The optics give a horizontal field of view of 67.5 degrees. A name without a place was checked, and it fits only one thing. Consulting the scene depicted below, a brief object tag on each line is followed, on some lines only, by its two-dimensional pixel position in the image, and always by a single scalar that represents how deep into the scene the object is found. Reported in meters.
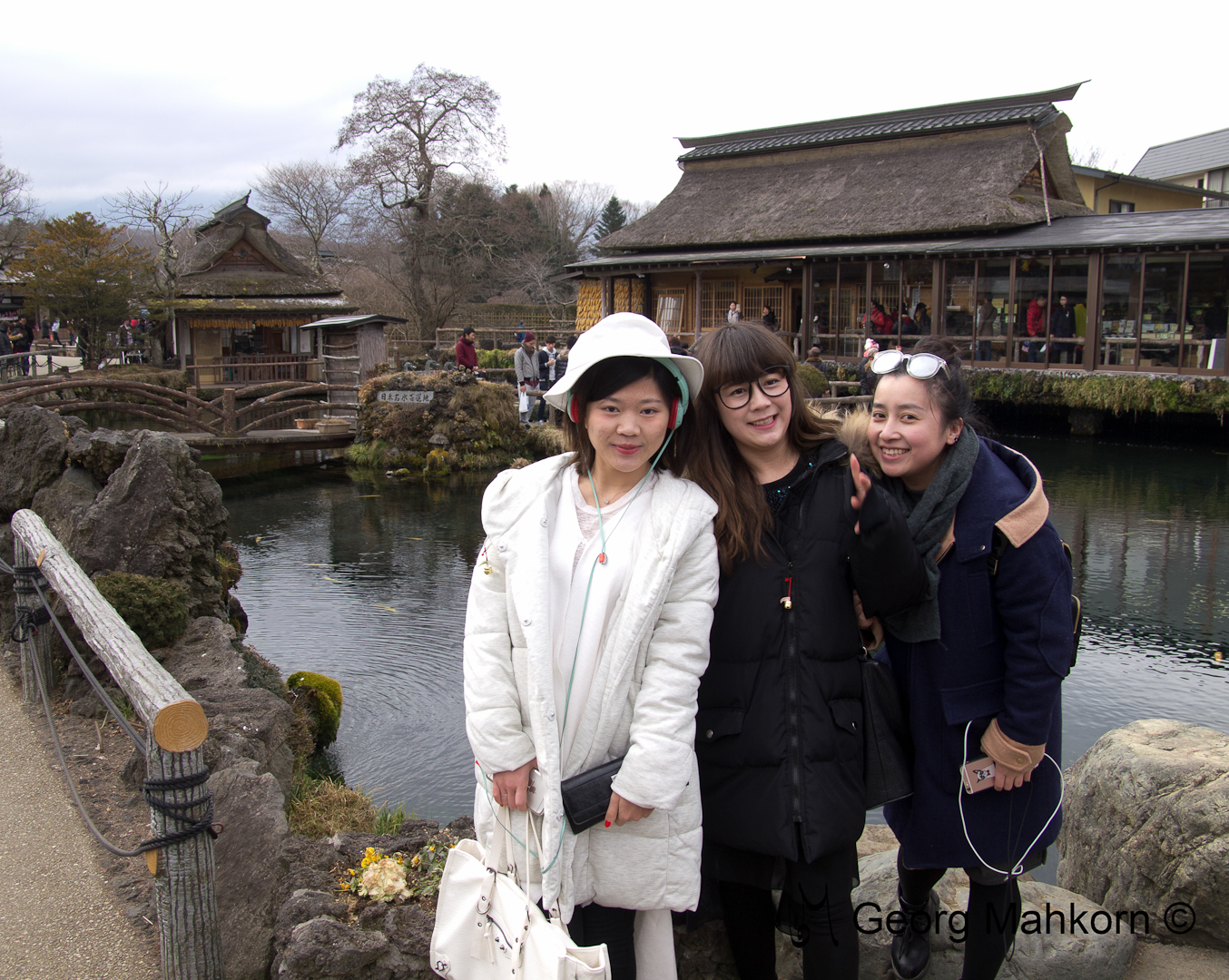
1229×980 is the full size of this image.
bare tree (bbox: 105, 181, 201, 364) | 25.39
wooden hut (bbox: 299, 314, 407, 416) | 20.36
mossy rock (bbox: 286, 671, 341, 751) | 5.46
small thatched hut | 24.94
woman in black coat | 1.94
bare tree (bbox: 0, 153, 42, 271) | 31.93
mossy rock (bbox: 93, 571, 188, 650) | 4.48
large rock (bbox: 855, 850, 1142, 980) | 2.44
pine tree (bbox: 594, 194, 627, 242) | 46.56
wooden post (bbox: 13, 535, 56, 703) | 4.48
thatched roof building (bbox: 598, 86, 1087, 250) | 20.75
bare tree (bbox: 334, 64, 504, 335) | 30.80
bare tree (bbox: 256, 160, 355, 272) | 46.72
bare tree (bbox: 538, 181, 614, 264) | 44.59
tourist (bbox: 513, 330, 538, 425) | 17.23
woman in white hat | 1.82
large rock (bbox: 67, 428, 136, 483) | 6.02
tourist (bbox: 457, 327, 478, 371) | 17.12
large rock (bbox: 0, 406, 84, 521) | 6.09
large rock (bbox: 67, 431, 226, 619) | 5.11
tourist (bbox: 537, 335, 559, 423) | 19.03
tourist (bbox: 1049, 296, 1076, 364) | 17.55
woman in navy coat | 1.97
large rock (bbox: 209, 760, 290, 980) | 2.59
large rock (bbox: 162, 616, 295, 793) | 3.62
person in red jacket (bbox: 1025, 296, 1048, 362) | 17.88
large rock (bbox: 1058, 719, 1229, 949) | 2.74
